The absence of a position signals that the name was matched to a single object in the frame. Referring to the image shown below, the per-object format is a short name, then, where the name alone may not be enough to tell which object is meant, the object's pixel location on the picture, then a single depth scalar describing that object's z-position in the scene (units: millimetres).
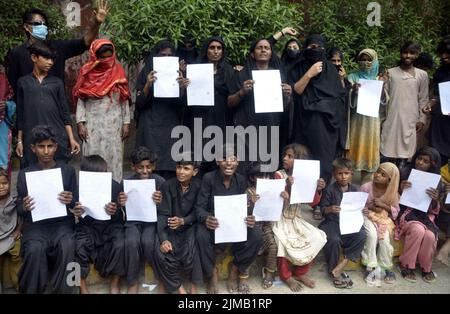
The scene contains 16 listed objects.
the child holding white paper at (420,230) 4020
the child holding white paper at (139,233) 3566
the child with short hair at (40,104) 3990
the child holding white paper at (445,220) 4246
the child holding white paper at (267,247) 3840
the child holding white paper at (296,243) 3826
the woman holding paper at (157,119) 4461
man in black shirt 4277
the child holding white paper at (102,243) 3520
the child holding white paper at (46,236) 3324
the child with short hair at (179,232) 3592
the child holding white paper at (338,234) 3928
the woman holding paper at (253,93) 4316
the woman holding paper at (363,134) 4887
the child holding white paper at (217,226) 3656
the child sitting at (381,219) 4012
